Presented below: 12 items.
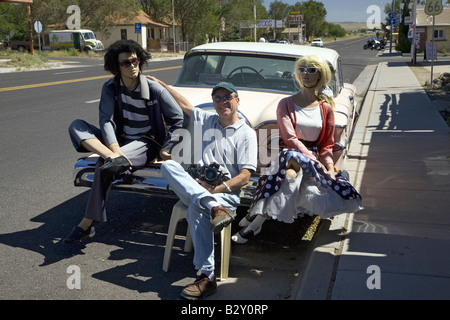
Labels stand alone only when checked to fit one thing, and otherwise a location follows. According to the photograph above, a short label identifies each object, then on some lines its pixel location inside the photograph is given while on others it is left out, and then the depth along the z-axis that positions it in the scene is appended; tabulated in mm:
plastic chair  4113
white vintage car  5004
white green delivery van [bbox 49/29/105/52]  52438
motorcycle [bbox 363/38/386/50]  65312
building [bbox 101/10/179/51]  64625
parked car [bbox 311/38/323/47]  77125
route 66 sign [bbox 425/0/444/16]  15992
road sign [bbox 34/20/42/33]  34031
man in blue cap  3867
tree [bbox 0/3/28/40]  61688
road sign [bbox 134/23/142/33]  43403
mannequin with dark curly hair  4797
